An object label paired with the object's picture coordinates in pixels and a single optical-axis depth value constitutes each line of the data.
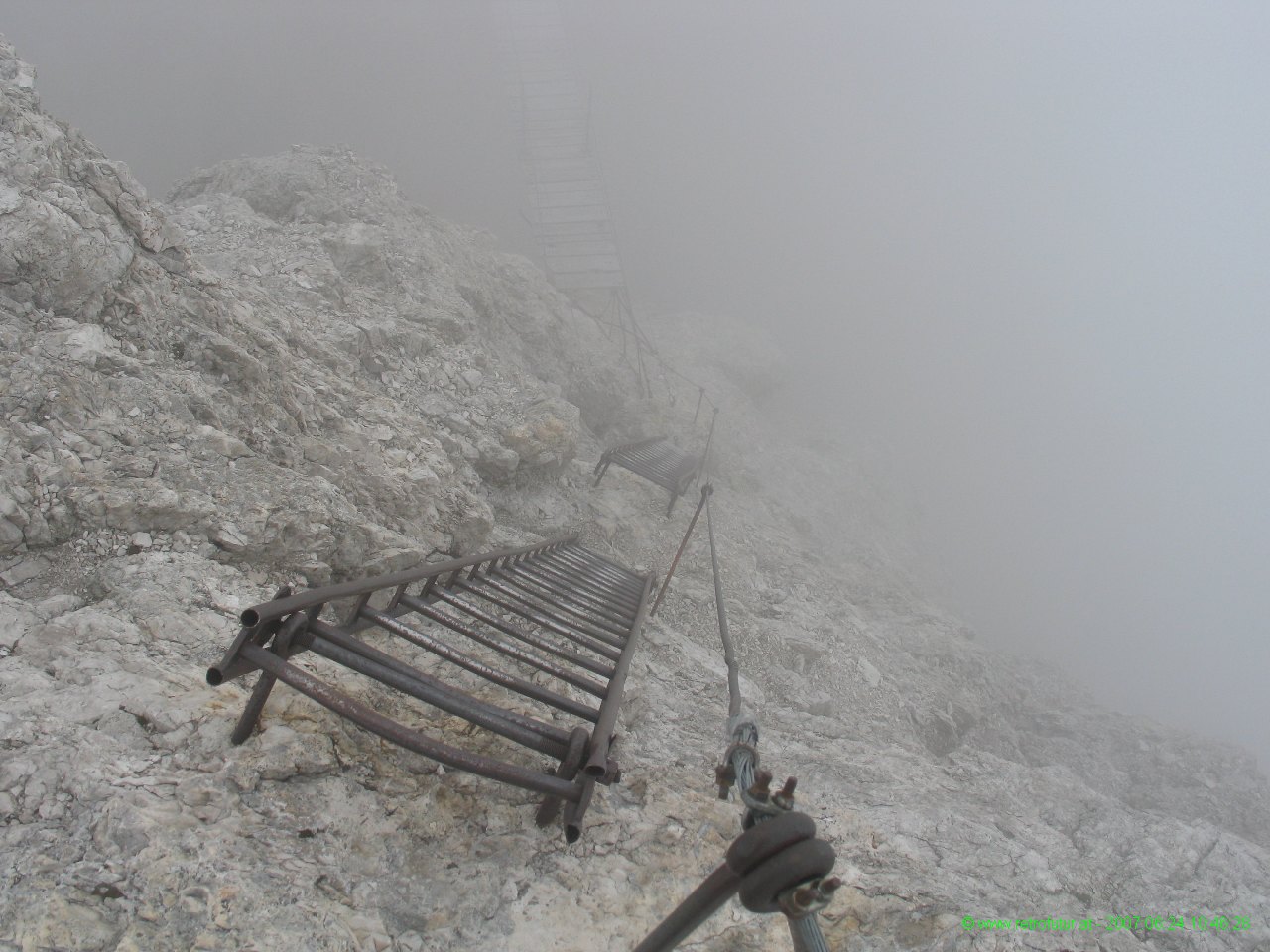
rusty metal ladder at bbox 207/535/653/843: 1.79
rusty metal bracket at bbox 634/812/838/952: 0.99
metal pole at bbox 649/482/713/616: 5.89
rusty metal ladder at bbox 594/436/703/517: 8.75
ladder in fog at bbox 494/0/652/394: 17.22
